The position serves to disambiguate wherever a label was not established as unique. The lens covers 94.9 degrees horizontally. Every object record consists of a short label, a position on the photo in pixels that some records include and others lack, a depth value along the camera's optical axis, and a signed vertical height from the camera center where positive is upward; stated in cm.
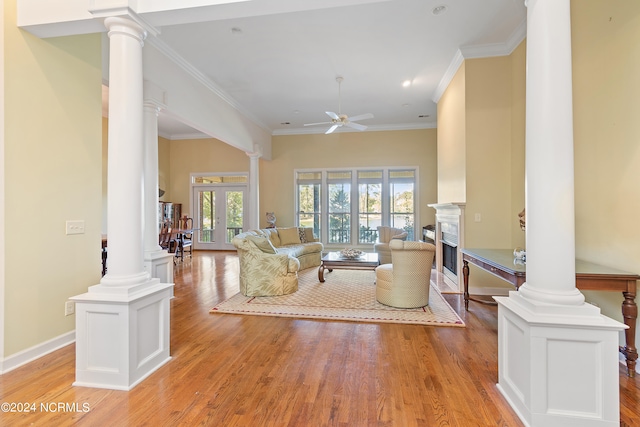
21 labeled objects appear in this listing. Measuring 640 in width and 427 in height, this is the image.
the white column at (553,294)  163 -48
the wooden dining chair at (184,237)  720 -62
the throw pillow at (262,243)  438 -43
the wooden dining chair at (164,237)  635 -49
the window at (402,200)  812 +40
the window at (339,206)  846 +24
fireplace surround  456 -48
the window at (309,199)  859 +45
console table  217 -54
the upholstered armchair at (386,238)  608 -56
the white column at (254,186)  740 +73
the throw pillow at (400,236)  649 -48
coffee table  470 -78
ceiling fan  496 +165
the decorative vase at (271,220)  840 -16
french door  912 +5
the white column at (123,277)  208 -47
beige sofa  429 -79
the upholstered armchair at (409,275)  365 -77
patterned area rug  342 -120
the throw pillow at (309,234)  725 -48
